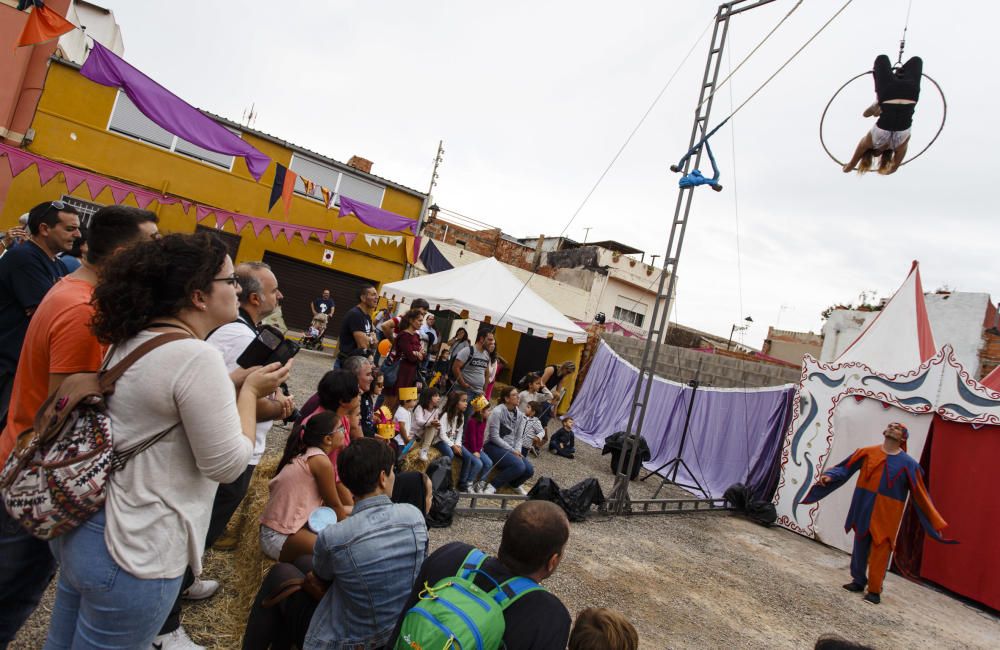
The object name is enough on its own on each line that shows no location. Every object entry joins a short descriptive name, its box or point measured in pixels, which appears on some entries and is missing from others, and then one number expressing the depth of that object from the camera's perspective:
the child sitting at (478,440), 6.09
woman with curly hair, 1.27
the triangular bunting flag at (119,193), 11.88
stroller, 13.71
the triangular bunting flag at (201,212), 13.80
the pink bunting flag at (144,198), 12.27
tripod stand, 8.22
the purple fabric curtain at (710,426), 8.19
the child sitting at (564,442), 9.30
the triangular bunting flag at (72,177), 11.00
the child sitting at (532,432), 7.25
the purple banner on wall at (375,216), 14.11
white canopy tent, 9.54
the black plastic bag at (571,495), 5.61
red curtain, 5.50
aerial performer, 4.40
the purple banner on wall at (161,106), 6.97
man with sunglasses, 2.58
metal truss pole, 5.98
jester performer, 5.12
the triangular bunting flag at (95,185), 11.88
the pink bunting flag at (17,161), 10.25
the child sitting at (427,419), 5.75
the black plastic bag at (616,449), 8.52
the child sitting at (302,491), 2.78
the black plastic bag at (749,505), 7.36
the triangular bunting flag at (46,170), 10.61
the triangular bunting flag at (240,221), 13.30
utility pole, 17.09
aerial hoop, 4.35
